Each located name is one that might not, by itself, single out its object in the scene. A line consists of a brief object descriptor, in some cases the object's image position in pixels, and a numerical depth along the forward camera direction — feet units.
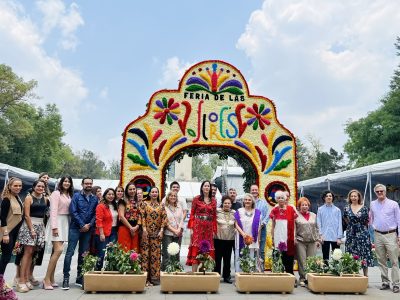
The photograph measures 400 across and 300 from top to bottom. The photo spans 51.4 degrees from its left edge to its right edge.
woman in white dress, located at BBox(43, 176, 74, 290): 17.10
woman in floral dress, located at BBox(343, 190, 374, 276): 18.98
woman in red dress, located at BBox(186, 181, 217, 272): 18.69
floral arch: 24.98
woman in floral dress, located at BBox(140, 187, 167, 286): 18.40
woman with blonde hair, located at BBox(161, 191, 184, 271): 18.94
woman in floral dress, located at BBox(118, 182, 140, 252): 18.10
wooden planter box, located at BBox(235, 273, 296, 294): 16.94
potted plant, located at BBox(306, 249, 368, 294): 17.13
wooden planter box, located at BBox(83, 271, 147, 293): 16.28
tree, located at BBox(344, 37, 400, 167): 65.51
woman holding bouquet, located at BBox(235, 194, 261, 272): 18.98
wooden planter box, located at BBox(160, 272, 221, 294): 16.67
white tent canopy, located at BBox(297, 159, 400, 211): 28.58
